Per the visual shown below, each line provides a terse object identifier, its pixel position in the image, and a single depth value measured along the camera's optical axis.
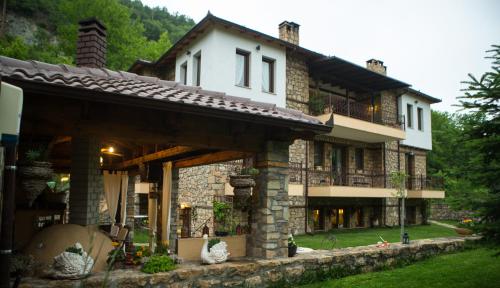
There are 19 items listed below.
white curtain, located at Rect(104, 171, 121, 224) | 11.09
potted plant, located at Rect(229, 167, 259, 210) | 6.13
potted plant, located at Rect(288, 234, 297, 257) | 6.95
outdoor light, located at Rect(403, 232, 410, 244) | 9.69
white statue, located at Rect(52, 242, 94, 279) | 4.67
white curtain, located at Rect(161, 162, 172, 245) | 8.91
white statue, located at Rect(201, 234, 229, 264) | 6.03
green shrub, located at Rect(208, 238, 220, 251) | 6.27
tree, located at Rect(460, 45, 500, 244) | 6.23
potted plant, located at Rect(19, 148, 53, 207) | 4.47
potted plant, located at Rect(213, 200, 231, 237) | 12.72
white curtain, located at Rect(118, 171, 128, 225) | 11.70
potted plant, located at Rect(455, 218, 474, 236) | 6.21
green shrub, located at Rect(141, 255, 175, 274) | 5.33
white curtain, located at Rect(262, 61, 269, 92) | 14.67
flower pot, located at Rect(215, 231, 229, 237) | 7.28
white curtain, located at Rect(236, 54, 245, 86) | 13.96
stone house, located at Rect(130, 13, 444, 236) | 13.44
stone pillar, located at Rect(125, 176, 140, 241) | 13.07
